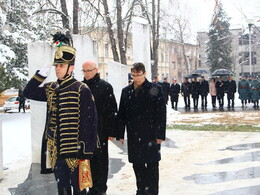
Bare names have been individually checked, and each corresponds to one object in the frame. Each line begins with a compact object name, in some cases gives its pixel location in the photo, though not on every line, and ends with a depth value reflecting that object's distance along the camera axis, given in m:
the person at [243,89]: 22.75
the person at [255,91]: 22.06
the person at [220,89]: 22.88
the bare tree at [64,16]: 20.56
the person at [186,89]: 23.64
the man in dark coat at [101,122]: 5.36
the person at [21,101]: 26.01
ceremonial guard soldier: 4.09
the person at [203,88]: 23.00
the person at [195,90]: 23.11
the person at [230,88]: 22.23
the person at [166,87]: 22.84
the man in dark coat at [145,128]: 5.08
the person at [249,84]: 22.78
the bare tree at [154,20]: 28.99
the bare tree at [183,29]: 52.66
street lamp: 26.70
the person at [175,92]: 23.91
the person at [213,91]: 22.90
